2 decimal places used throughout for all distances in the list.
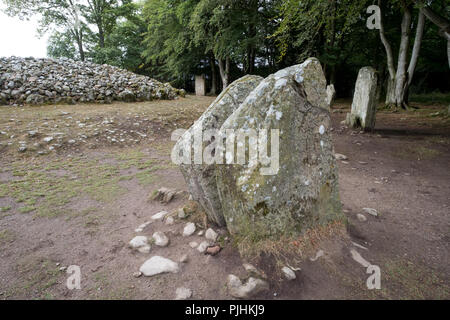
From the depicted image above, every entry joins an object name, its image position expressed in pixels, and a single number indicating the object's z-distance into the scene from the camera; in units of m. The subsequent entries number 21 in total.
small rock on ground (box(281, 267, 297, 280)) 2.17
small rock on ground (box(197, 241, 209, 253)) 2.62
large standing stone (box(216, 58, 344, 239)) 2.43
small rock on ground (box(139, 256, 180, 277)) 2.36
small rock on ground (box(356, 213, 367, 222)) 3.30
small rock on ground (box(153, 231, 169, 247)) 2.78
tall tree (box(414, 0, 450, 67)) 7.76
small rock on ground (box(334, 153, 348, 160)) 6.05
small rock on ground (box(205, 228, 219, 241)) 2.77
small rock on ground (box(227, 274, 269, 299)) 2.04
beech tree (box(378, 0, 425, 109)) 10.95
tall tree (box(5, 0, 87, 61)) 22.06
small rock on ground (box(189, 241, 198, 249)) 2.71
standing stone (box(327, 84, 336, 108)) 12.19
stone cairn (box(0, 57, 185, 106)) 10.84
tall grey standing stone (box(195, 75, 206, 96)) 21.50
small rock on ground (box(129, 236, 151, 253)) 2.71
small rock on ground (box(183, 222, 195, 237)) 2.92
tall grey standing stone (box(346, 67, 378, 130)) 7.86
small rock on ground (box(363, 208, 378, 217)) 3.46
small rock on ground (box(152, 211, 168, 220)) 3.37
